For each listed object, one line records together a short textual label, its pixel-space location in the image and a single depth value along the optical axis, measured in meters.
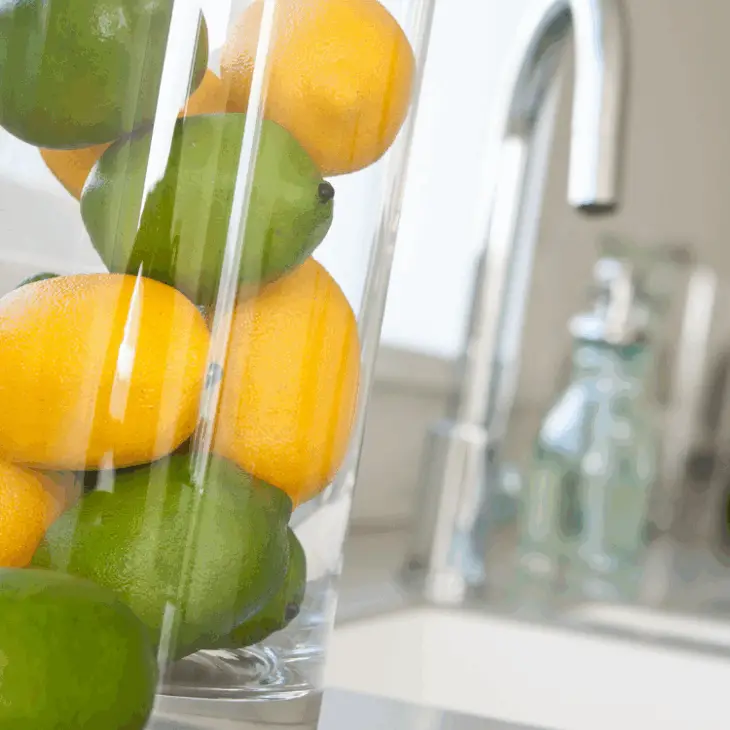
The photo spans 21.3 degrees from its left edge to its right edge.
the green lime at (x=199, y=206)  0.52
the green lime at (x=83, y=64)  0.52
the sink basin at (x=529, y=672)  0.99
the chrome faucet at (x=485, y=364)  1.29
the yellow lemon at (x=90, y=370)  0.50
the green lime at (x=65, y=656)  0.47
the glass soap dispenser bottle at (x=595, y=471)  1.64
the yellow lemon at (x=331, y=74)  0.54
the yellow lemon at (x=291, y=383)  0.53
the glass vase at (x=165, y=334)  0.50
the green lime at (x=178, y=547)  0.51
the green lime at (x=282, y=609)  0.55
